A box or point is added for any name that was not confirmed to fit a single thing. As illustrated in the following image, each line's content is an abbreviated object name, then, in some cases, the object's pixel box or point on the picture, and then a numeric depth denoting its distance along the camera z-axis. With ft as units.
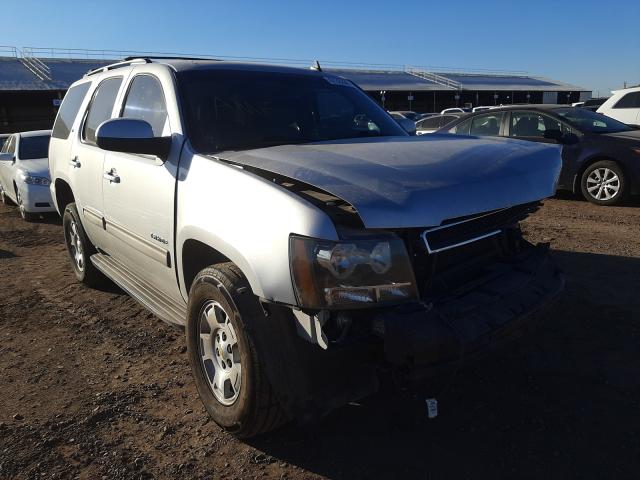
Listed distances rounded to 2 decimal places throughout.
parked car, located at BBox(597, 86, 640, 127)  41.32
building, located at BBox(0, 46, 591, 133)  115.44
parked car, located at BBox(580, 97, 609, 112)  101.40
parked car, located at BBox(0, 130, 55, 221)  30.83
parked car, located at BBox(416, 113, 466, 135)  44.99
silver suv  7.47
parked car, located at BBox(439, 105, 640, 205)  26.89
